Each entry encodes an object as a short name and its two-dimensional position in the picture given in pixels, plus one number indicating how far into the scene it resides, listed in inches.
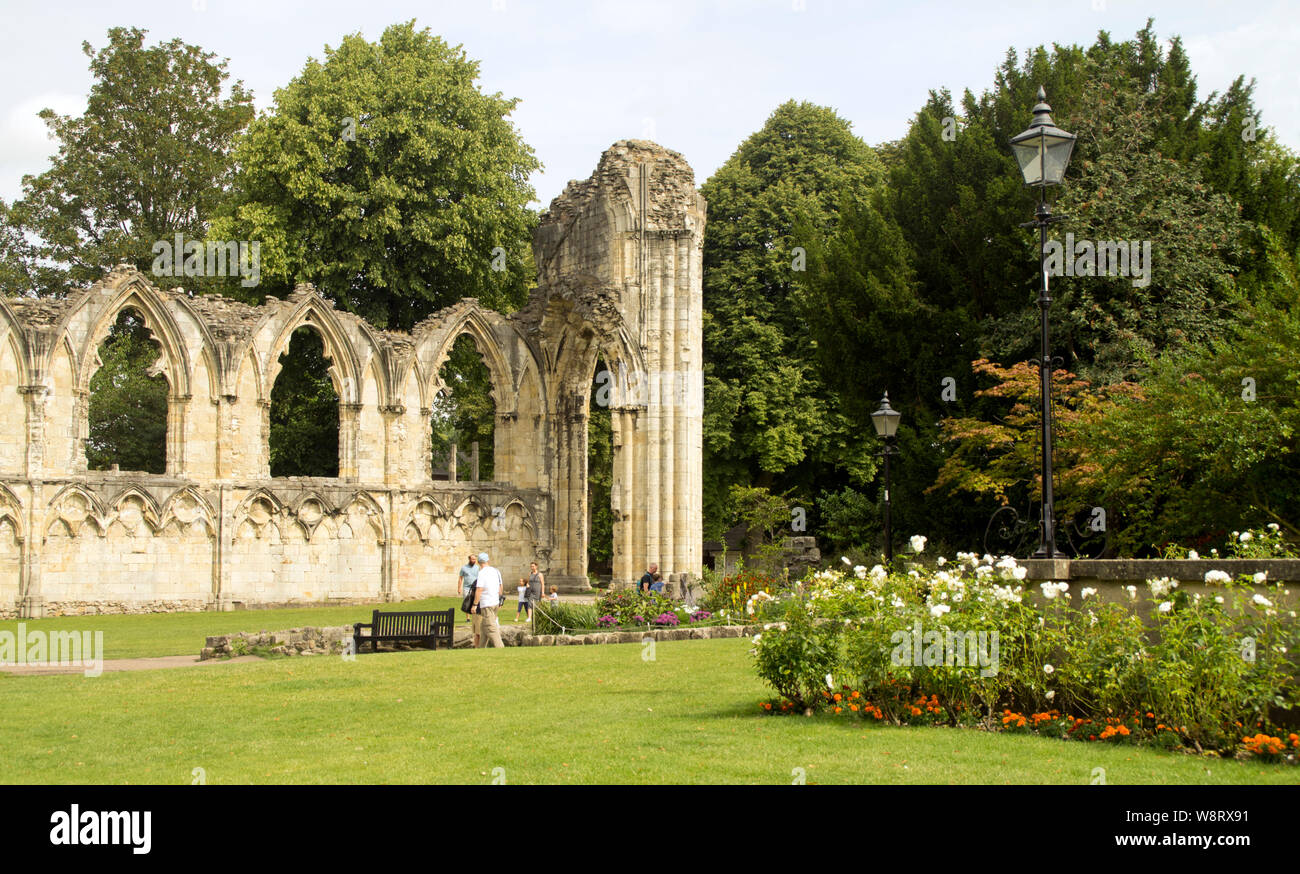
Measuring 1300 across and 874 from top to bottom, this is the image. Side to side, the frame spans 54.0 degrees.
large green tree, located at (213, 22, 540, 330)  1316.4
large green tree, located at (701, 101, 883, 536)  1485.0
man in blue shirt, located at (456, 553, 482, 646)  797.2
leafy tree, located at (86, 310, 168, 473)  1560.0
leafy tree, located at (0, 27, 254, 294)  1578.5
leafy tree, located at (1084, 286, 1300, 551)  658.8
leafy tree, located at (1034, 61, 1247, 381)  936.9
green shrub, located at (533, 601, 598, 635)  734.5
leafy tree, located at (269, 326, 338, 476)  1392.7
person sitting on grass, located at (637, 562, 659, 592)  860.5
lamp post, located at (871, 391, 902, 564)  819.4
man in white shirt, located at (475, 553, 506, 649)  674.2
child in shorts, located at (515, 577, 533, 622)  891.0
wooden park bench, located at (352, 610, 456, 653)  667.4
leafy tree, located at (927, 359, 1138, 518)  846.5
